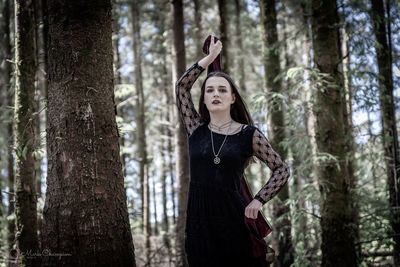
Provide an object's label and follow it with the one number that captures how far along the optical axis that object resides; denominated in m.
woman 3.48
